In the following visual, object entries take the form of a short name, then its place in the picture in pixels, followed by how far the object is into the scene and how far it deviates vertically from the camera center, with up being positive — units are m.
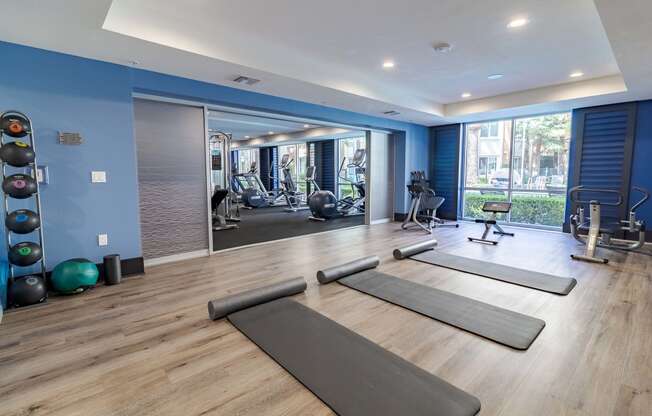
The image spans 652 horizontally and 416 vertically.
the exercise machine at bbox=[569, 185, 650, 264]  4.39 -0.68
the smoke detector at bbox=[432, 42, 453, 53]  3.68 +1.59
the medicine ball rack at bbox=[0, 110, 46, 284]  2.80 +0.16
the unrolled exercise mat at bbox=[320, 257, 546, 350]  2.42 -1.14
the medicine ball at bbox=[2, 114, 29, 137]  2.79 +0.51
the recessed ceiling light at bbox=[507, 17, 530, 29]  3.12 +1.58
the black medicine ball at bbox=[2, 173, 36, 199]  2.81 -0.03
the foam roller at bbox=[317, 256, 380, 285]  3.50 -1.01
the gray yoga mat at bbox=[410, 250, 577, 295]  3.39 -1.10
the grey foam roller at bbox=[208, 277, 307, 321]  2.65 -1.03
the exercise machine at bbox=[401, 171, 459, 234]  6.80 -0.47
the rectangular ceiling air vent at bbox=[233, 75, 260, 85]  4.05 +1.32
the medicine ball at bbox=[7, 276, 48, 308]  2.87 -0.99
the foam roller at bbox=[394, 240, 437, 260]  4.48 -0.99
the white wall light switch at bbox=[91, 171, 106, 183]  3.52 +0.06
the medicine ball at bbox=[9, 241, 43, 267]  2.87 -0.65
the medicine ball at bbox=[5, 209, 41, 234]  2.84 -0.35
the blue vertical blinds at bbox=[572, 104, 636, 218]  5.52 +0.57
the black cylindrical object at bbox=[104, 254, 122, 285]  3.48 -0.96
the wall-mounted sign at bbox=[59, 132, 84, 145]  3.30 +0.46
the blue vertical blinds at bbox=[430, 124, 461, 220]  7.93 +0.37
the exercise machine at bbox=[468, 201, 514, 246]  5.60 -0.54
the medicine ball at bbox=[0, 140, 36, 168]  2.79 +0.25
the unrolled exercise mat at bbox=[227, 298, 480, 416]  1.65 -1.15
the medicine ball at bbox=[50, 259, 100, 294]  3.13 -0.93
